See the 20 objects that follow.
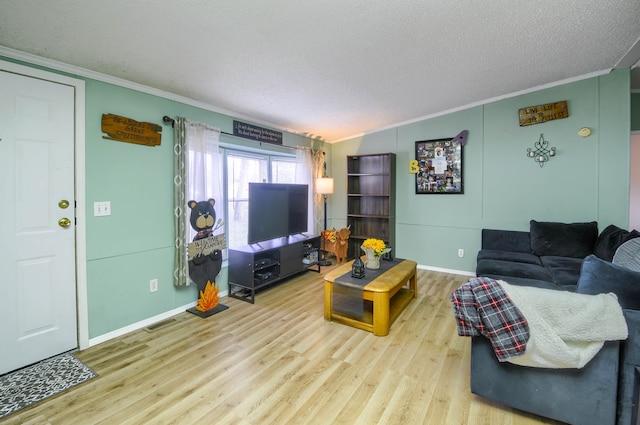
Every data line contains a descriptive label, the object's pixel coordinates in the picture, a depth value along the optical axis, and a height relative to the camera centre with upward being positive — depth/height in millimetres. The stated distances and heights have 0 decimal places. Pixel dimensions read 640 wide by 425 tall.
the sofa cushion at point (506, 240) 3630 -403
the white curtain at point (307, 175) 4542 +523
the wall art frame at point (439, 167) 4195 +622
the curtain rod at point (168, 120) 2773 +847
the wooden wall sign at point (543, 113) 3473 +1183
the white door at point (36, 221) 1976 -100
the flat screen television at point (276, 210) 3410 -24
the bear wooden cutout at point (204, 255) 2891 -479
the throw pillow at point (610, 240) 2543 -296
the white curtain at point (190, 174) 2869 +355
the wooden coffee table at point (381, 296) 2490 -838
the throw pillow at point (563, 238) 3178 -333
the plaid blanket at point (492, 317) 1418 -549
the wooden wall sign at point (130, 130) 2400 +678
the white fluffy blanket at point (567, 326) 1327 -546
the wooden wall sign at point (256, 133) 3535 +986
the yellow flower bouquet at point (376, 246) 2995 -394
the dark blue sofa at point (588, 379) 1357 -859
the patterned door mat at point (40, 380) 1726 -1136
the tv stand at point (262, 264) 3234 -671
